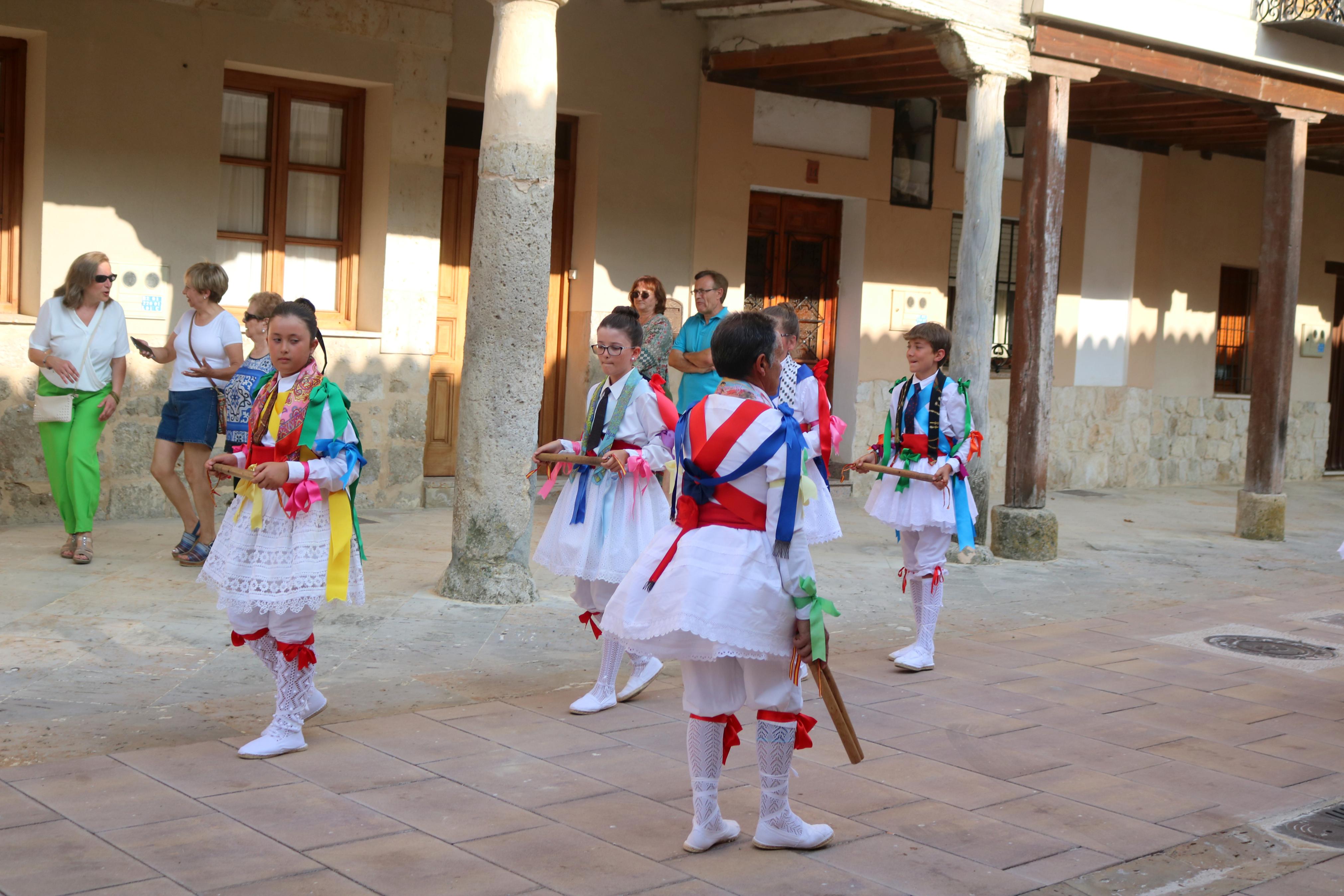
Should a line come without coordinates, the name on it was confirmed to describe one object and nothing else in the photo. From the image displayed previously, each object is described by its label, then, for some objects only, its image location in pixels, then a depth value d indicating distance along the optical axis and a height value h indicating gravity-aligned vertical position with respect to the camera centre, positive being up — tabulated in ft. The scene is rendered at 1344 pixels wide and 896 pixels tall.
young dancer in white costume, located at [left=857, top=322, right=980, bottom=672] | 20.77 -1.42
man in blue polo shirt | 28.99 +0.25
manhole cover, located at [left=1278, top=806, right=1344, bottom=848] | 13.84 -4.35
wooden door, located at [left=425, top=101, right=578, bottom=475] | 34.17 +1.89
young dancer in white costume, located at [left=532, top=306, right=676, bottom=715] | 17.33 -1.66
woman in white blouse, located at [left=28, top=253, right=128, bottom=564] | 24.09 -0.72
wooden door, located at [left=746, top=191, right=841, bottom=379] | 40.34 +3.35
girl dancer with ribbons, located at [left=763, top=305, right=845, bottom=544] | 18.47 -0.52
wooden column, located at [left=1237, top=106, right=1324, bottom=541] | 37.14 +2.16
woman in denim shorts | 24.54 -0.87
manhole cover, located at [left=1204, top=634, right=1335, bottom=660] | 22.95 -4.18
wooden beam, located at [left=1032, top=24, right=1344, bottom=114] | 32.09 +8.05
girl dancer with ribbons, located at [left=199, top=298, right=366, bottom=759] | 14.58 -1.91
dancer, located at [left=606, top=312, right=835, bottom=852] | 12.42 -1.99
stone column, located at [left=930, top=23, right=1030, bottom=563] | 30.96 +3.78
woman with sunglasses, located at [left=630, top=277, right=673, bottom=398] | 25.79 +0.84
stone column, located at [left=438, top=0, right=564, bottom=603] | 22.82 +0.88
